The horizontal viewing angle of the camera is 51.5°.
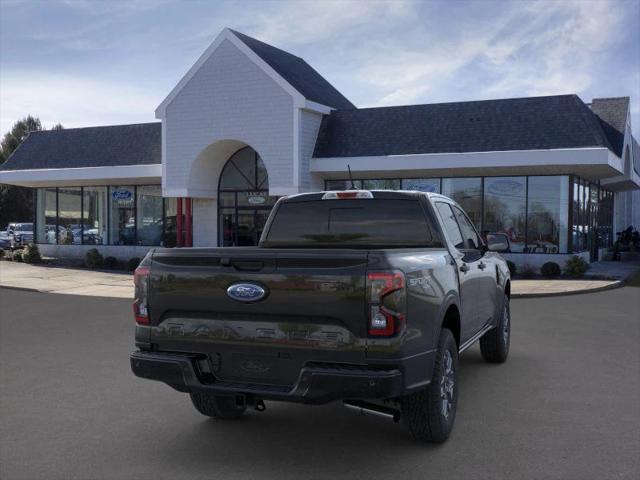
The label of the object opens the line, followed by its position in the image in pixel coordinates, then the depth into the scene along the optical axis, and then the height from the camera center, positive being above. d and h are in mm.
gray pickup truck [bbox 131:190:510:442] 4348 -748
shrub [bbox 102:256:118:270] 25766 -1715
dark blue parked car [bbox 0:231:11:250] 34153 -1232
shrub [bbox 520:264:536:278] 20555 -1538
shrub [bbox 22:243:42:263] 27462 -1518
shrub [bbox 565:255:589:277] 20133 -1331
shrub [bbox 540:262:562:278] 20422 -1447
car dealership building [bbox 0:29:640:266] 21109 +2170
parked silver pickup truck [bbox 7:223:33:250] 33219 -946
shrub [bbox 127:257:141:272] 24406 -1639
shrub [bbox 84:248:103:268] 25656 -1554
